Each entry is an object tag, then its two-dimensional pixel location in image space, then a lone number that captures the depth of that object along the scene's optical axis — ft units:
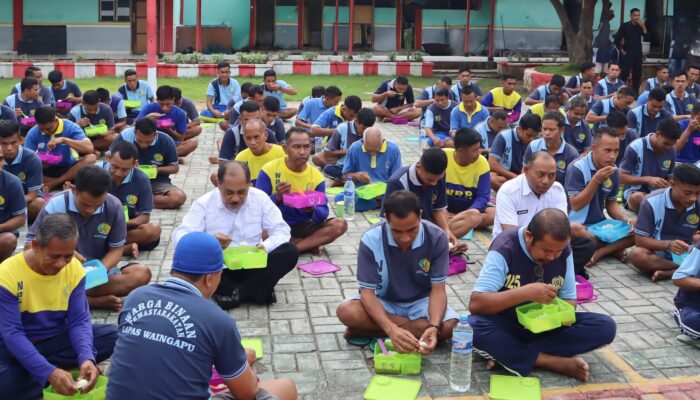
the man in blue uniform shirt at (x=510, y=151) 33.37
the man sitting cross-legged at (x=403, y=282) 18.28
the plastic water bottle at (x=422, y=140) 45.16
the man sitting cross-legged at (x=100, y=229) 21.01
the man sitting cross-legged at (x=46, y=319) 15.88
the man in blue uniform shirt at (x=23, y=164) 27.53
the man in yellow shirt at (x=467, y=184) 27.96
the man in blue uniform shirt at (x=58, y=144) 32.81
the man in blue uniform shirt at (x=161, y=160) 32.40
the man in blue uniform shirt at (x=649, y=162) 31.01
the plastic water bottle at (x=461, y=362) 17.88
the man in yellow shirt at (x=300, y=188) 26.37
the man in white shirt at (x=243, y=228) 22.03
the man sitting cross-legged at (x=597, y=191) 26.78
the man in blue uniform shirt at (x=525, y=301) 17.62
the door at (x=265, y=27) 100.78
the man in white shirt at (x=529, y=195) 23.43
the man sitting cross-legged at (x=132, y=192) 25.77
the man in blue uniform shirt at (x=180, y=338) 12.56
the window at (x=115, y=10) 96.58
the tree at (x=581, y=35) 77.51
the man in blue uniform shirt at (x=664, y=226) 24.75
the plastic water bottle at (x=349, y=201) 32.42
